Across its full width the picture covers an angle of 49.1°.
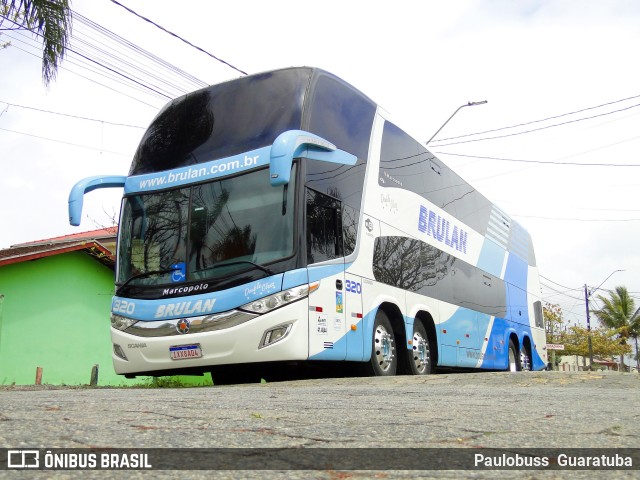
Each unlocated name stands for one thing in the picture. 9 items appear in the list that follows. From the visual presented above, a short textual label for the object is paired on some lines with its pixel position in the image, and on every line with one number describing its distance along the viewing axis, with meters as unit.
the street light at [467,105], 19.78
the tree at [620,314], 59.09
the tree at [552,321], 54.23
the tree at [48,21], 11.59
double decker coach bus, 8.29
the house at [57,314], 15.40
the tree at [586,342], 57.34
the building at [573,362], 49.06
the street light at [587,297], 51.83
